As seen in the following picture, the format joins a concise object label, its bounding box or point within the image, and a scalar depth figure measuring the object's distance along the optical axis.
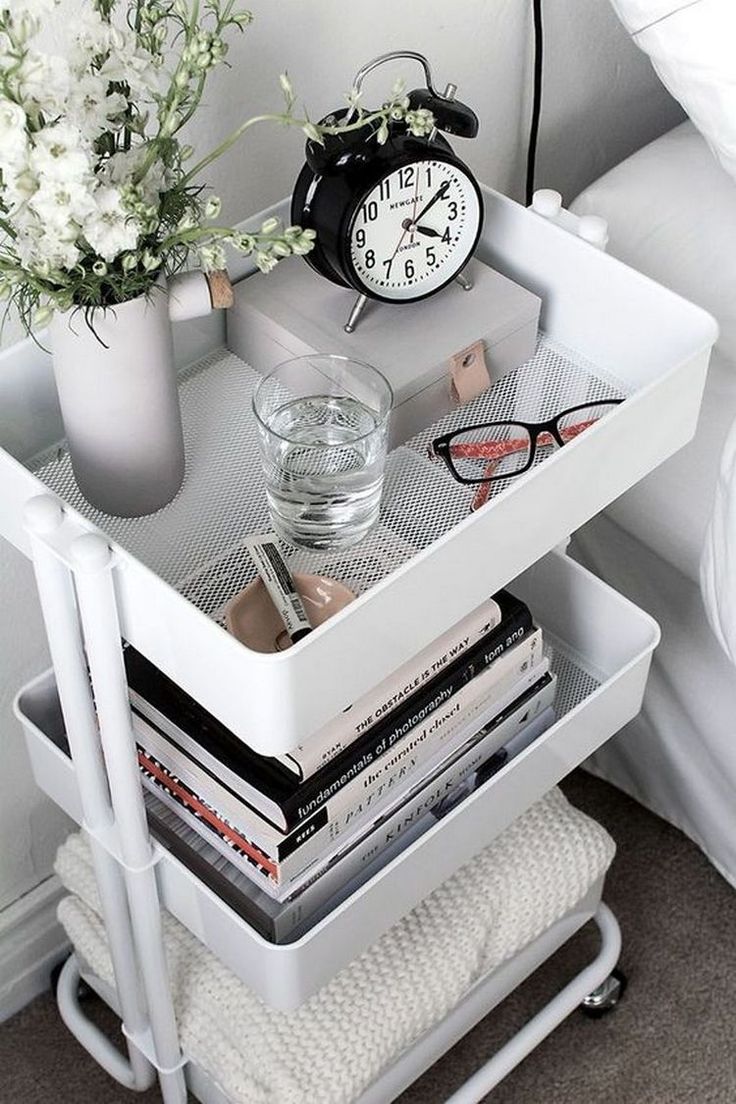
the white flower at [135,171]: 0.71
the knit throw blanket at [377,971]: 1.06
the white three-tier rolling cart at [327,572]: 0.75
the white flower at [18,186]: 0.64
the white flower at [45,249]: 0.66
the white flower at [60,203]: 0.64
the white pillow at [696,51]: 1.05
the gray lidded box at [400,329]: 0.89
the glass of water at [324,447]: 0.83
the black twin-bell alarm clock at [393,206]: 0.85
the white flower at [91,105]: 0.68
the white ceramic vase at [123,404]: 0.76
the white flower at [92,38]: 0.69
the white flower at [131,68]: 0.69
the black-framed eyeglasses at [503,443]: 0.89
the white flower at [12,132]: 0.62
